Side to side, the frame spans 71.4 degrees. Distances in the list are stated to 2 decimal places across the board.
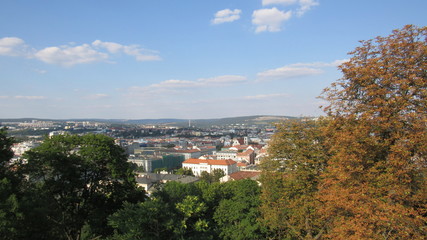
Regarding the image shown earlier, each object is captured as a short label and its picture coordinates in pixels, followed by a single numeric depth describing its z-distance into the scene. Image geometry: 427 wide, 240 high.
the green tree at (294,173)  12.80
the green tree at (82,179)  15.14
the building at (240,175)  49.95
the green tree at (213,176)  59.53
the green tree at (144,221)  11.22
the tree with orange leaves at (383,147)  7.59
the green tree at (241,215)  17.11
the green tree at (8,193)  9.22
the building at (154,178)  53.41
